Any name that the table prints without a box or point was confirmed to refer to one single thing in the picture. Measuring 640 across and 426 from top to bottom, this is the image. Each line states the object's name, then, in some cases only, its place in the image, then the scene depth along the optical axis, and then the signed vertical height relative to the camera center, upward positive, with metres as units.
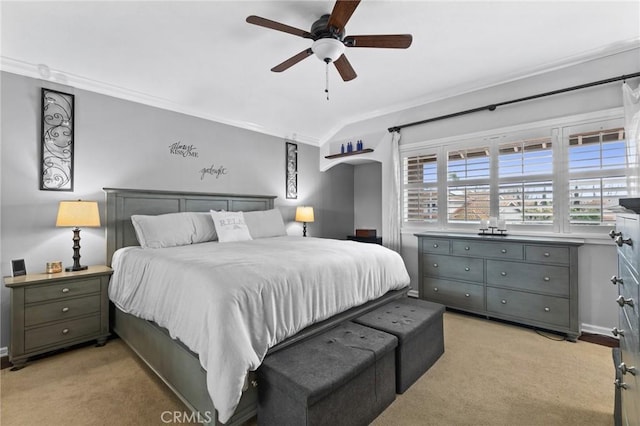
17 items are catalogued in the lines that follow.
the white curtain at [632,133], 2.67 +0.74
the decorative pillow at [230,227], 3.42 -0.14
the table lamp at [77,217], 2.65 -0.01
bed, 1.67 -0.80
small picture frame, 2.56 -0.46
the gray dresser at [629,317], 0.96 -0.39
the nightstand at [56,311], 2.36 -0.83
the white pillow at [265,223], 3.90 -0.12
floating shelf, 4.77 +1.06
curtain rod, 2.85 +1.32
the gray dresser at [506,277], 2.87 -0.70
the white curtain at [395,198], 4.44 +0.25
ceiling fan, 2.00 +1.32
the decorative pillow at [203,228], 3.36 -0.15
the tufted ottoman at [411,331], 2.05 -0.88
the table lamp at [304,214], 4.89 +0.01
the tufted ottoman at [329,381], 1.46 -0.89
